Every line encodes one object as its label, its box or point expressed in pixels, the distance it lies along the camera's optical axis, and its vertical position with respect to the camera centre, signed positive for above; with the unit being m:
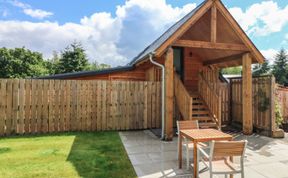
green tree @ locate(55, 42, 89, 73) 29.77 +4.41
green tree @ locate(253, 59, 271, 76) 34.94 +3.54
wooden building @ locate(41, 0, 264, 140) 7.70 +1.38
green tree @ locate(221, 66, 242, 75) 62.12 +6.00
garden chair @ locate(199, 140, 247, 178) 3.38 -0.94
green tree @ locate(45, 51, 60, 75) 32.12 +4.02
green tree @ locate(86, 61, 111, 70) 54.04 +7.00
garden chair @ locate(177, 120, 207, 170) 5.27 -0.84
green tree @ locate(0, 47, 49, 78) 29.25 +3.87
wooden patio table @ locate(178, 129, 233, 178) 4.23 -0.90
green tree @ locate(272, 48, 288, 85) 31.69 +3.53
